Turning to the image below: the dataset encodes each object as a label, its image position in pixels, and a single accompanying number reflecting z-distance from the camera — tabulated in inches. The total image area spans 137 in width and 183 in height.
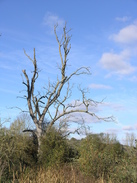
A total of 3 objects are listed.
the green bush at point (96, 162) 453.2
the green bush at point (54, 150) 617.6
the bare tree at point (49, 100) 841.4
